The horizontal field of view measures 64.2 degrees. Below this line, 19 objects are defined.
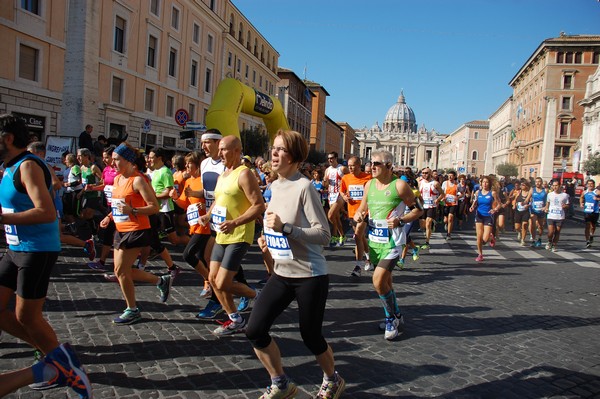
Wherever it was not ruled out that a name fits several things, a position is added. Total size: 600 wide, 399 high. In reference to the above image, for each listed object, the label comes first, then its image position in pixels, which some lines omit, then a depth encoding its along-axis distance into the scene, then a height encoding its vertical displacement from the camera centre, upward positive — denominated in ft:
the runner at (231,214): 14.03 -1.03
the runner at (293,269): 10.19 -1.85
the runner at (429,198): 39.29 -0.49
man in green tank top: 16.03 -1.05
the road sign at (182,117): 51.00 +6.27
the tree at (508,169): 241.76 +14.18
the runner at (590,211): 45.62 -0.79
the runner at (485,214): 34.58 -1.33
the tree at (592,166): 126.93 +10.03
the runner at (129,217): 15.57 -1.52
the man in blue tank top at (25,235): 10.51 -1.58
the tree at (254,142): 133.42 +10.82
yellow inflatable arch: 47.93 +7.96
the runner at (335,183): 37.81 +0.19
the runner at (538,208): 44.66 -0.81
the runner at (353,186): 28.82 +0.04
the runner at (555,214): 42.37 -1.25
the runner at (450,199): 44.91 -0.55
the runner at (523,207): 45.83 -0.82
